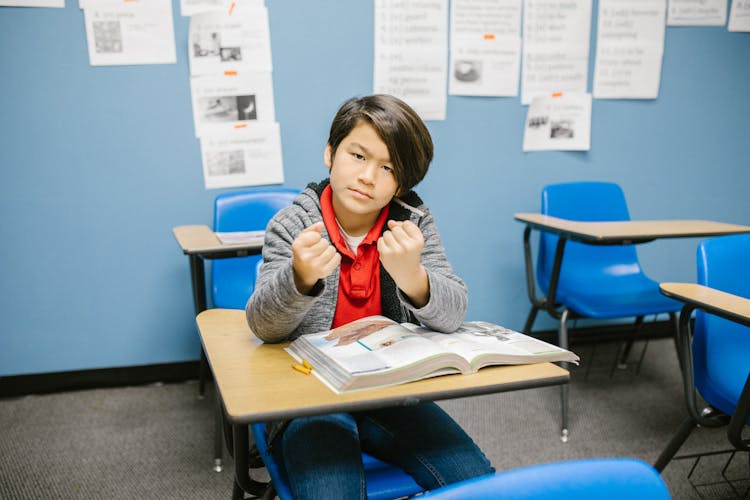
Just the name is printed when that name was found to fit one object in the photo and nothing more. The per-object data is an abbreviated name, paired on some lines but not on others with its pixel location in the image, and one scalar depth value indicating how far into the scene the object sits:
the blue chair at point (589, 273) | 2.17
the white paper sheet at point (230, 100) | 2.41
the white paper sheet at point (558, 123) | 2.81
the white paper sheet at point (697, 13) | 2.89
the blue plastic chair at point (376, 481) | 0.92
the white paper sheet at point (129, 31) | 2.26
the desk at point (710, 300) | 1.22
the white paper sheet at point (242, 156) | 2.46
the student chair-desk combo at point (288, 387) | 0.72
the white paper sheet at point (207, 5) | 2.33
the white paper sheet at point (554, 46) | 2.72
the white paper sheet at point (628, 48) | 2.82
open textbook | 0.78
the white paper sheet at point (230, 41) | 2.36
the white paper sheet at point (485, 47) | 2.64
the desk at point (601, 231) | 1.97
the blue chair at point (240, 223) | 2.18
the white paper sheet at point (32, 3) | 2.18
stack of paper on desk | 1.75
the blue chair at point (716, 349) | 1.40
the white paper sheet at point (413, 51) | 2.55
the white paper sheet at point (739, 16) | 2.97
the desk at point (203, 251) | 1.68
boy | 0.89
